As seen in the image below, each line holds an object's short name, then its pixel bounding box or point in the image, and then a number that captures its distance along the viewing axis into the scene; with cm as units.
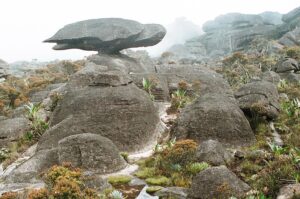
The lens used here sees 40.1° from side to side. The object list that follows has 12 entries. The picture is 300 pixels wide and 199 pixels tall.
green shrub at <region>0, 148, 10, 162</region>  2784
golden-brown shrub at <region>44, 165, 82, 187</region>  1509
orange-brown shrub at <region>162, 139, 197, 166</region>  2019
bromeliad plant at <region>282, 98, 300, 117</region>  2887
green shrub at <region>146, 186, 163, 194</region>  1801
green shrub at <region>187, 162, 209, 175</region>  1945
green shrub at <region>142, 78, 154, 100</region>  3513
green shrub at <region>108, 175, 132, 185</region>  1956
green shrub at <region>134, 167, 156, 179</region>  2047
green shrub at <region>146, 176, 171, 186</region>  1914
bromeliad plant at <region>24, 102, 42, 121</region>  3046
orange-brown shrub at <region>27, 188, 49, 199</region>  1344
